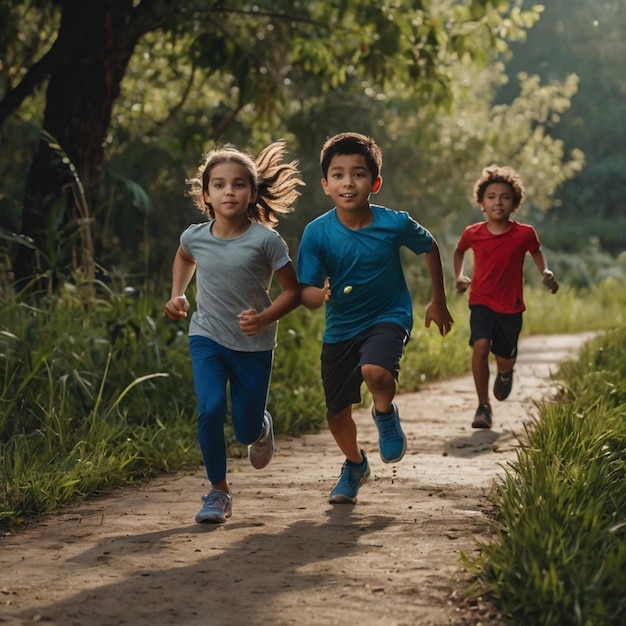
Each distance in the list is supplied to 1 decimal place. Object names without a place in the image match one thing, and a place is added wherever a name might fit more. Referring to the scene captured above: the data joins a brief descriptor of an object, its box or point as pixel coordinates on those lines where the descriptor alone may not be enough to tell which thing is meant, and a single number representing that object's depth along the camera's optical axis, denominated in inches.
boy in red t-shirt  312.7
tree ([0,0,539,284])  358.3
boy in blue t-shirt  204.2
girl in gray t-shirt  202.2
